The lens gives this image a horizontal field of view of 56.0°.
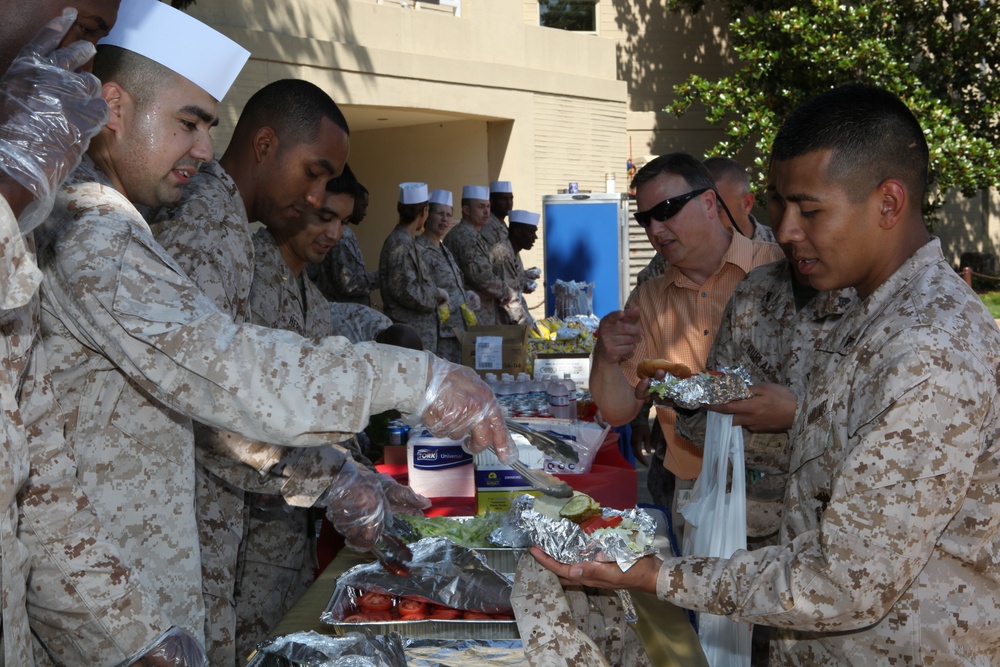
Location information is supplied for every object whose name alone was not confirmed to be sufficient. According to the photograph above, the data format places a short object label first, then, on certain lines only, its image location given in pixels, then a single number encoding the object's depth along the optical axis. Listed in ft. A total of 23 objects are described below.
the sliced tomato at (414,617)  7.66
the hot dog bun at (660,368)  10.09
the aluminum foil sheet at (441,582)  7.88
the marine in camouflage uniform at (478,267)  29.68
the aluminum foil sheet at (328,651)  6.18
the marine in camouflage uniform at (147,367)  5.85
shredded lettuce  9.46
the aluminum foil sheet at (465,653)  6.86
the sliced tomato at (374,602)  7.95
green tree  42.91
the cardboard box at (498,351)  18.58
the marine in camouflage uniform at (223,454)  7.98
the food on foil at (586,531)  6.82
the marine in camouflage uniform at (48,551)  5.28
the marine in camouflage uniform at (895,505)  5.47
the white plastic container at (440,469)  11.29
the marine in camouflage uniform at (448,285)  26.81
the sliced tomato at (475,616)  7.69
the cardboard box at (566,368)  19.11
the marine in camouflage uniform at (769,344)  9.27
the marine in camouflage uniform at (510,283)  30.66
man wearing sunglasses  11.62
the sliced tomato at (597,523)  7.39
